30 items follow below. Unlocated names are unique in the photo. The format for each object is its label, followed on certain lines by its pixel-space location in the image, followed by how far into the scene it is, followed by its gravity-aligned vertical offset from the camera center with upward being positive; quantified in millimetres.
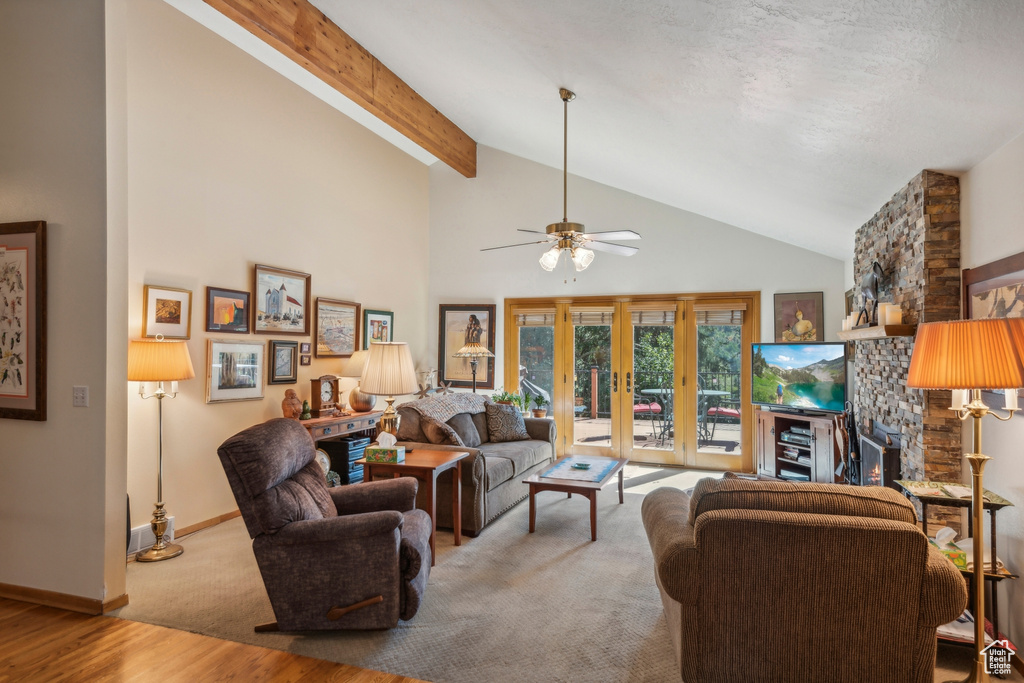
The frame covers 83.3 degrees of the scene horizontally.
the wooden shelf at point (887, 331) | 3297 +76
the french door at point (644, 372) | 6391 -324
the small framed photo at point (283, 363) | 4992 -158
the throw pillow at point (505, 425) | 5512 -769
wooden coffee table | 4062 -1021
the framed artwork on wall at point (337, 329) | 5602 +170
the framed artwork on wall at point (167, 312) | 3908 +237
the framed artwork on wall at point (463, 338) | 7164 +93
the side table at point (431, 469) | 3682 -811
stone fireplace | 3037 +301
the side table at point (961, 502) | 2410 -701
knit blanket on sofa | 4555 -554
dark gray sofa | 4203 -1021
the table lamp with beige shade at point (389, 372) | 3594 -167
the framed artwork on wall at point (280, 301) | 4867 +394
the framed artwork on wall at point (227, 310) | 4414 +279
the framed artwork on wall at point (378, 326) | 6254 +216
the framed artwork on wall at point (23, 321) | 3102 +140
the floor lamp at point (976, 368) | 1962 -86
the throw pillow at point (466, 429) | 5042 -753
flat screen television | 5289 -313
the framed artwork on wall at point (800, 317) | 5973 +285
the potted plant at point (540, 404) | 6832 -711
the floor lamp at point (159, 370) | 3613 -156
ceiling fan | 3969 +741
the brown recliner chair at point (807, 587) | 1985 -861
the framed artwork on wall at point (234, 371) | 4418 -201
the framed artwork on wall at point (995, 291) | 2365 +238
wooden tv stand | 5164 -980
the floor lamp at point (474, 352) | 6590 -79
